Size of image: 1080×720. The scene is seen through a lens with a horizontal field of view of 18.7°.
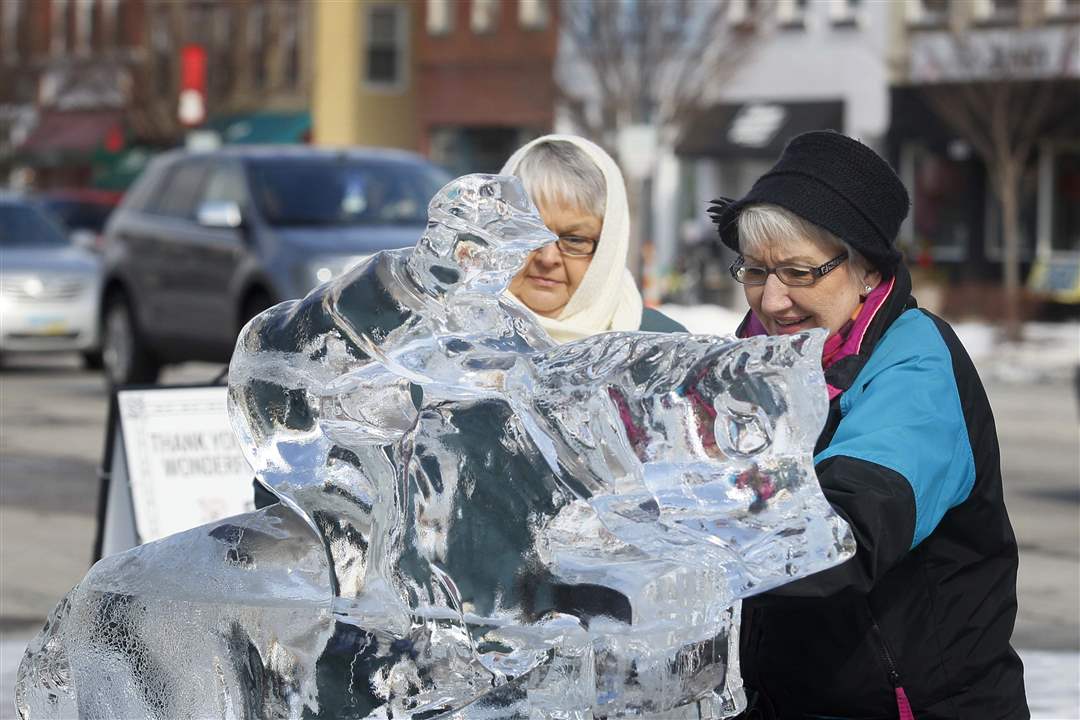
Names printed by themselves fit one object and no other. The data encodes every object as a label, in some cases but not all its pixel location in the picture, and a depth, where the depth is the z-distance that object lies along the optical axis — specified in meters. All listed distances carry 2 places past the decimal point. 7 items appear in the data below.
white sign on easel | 9.62
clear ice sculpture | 3.57
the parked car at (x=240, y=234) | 21.39
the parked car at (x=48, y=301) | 28.94
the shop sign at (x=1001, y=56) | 46.16
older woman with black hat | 4.50
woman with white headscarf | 7.52
